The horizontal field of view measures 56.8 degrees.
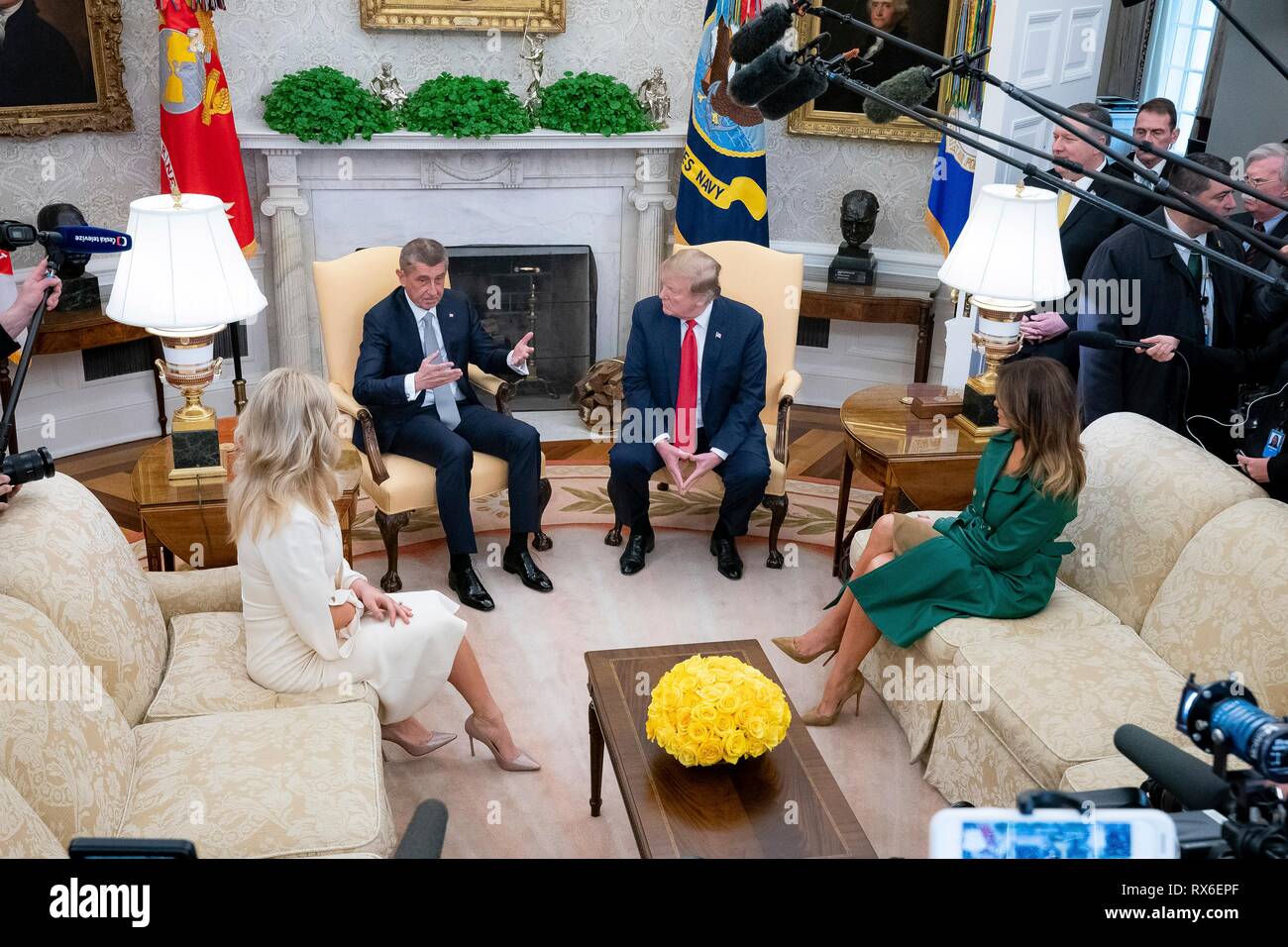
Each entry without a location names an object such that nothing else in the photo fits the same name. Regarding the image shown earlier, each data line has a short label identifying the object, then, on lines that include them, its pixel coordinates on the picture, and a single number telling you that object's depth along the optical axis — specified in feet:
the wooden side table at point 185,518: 12.74
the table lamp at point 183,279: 12.46
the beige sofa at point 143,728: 8.30
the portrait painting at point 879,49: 20.83
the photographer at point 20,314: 11.51
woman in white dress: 10.09
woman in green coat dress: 11.63
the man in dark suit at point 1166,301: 15.03
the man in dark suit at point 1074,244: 15.92
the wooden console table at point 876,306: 21.08
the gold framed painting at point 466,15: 20.40
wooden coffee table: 9.06
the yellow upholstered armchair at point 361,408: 15.02
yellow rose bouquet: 9.52
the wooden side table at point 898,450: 14.64
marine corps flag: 18.45
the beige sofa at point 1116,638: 10.42
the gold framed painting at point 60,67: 18.12
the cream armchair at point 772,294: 17.12
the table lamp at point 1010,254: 14.33
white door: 16.88
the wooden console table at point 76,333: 17.80
